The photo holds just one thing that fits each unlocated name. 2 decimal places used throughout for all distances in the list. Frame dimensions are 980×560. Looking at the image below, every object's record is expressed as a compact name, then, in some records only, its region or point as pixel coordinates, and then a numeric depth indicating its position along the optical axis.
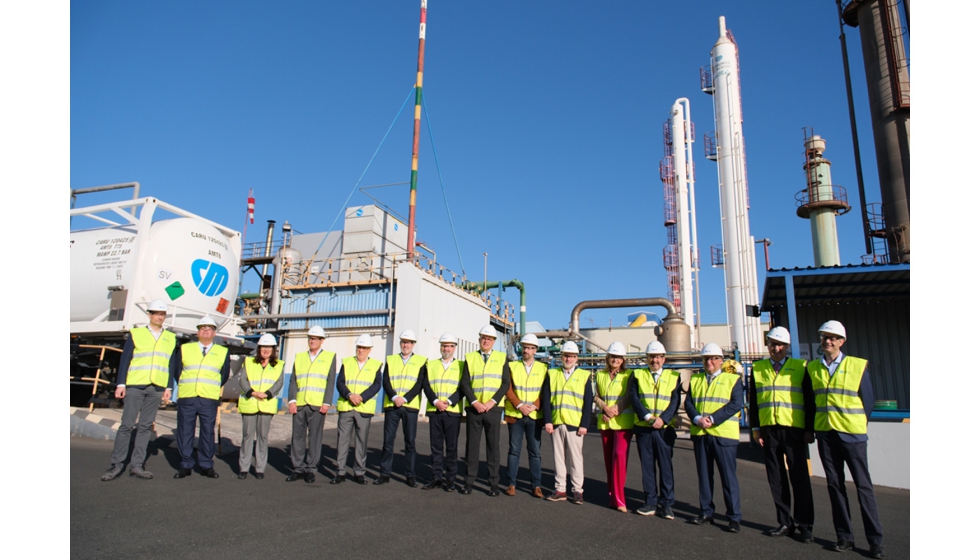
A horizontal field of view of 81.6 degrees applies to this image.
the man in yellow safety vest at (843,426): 4.96
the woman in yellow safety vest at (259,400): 7.16
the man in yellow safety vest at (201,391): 7.00
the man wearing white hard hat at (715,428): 5.63
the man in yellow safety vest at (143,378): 6.62
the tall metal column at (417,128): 21.80
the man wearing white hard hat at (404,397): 7.07
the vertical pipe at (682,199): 31.69
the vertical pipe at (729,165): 27.30
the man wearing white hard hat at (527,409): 6.75
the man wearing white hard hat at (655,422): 6.05
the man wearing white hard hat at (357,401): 7.07
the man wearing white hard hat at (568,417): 6.52
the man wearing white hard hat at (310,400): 7.17
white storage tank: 12.42
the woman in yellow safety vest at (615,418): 6.22
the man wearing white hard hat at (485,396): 6.87
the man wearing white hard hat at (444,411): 6.93
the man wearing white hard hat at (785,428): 5.41
